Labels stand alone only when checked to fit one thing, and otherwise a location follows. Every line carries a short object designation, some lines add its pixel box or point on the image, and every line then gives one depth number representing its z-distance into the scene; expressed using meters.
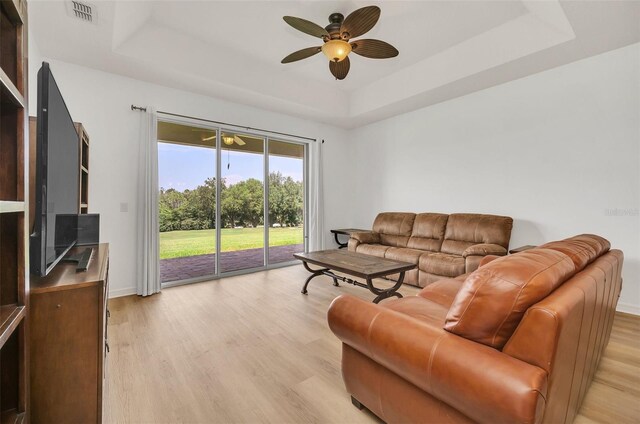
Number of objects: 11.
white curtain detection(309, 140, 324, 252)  5.20
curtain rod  3.49
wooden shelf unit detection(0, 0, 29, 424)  0.93
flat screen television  1.15
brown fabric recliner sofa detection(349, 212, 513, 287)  3.36
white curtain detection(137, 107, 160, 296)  3.44
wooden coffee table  2.69
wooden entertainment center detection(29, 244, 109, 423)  1.17
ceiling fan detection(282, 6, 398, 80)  2.32
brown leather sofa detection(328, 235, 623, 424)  0.86
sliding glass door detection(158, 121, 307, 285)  3.94
